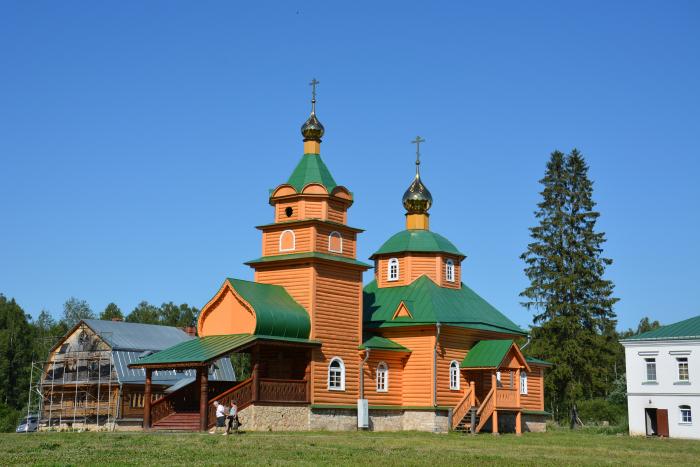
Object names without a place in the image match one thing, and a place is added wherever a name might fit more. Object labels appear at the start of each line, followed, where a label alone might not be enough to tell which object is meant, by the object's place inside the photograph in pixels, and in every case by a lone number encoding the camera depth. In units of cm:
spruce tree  4725
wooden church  3228
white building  3831
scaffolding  4653
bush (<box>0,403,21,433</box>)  4731
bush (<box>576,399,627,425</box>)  5553
